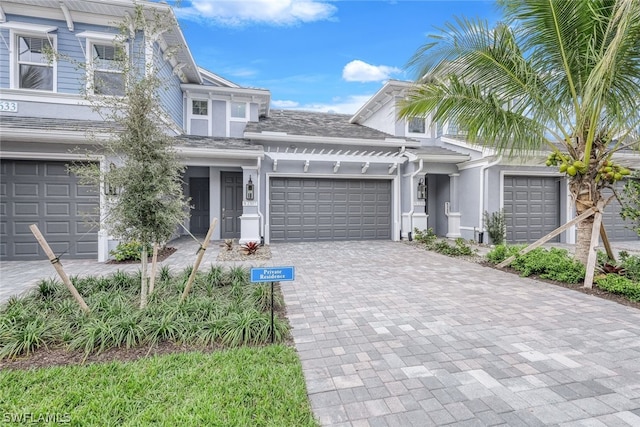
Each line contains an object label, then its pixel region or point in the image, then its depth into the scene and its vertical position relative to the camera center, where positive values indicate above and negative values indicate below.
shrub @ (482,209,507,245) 9.93 -0.63
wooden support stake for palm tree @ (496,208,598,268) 5.49 -0.62
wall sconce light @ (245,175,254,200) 9.88 +0.51
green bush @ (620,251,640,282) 4.98 -1.03
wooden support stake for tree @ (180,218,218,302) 4.13 -0.81
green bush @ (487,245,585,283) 5.43 -1.12
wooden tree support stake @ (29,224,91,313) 3.50 -0.75
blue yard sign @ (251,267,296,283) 3.15 -0.70
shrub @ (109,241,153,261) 7.39 -1.12
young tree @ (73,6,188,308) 3.76 +0.58
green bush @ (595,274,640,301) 4.47 -1.21
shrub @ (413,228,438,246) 10.14 -1.01
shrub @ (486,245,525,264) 6.99 -1.09
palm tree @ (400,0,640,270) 4.79 +2.10
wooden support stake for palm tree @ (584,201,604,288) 5.12 -0.70
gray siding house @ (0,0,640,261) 7.48 +1.39
